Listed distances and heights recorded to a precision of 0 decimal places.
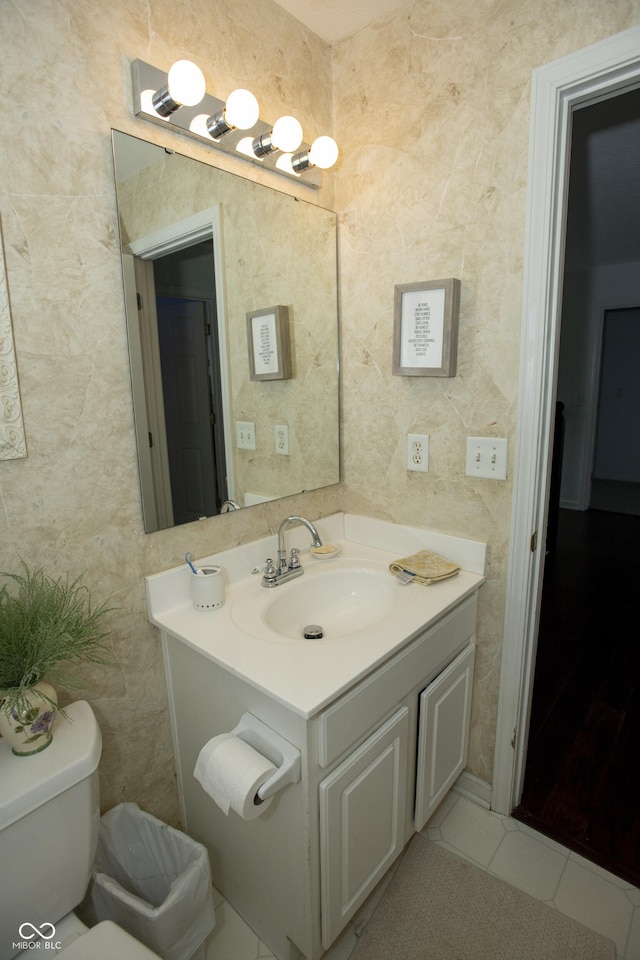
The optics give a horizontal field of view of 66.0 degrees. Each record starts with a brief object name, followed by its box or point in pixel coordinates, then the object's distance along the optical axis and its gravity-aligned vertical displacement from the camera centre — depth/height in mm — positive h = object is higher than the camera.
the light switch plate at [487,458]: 1422 -205
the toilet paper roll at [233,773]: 965 -757
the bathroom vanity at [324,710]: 1041 -757
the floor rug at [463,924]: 1240 -1398
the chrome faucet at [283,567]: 1450 -527
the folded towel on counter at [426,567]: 1436 -533
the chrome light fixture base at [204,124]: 1118 +668
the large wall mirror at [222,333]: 1200 +166
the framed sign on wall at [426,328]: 1410 +174
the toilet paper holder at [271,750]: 972 -748
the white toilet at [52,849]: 876 -840
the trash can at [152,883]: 1082 -1149
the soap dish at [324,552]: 1632 -530
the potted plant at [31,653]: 921 -485
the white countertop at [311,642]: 1021 -575
